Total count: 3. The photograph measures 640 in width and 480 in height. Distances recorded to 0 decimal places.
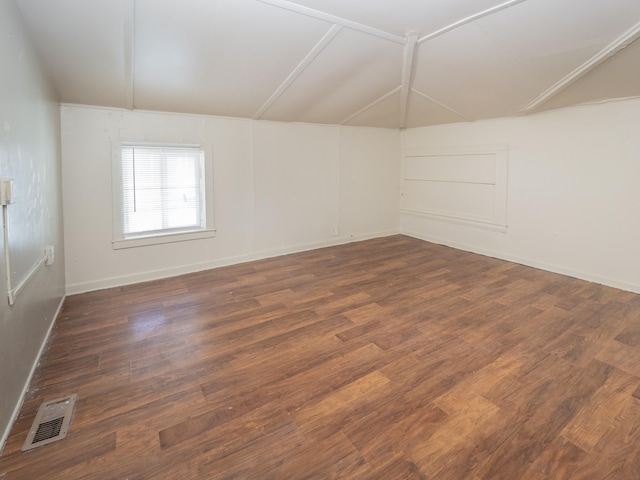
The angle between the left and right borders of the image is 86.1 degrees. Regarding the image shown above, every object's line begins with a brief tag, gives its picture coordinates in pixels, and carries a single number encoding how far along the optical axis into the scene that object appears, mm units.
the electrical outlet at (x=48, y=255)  2445
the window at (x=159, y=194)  3623
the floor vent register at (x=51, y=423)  1532
